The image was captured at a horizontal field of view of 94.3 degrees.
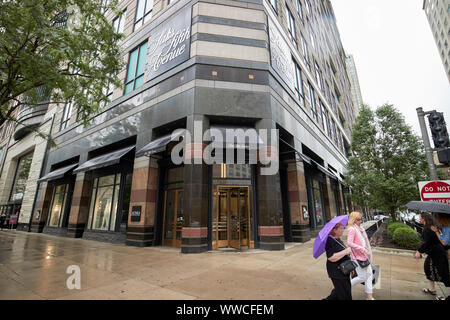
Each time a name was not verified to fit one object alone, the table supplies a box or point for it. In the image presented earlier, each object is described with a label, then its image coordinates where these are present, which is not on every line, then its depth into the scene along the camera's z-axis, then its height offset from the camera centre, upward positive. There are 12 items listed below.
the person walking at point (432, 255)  3.99 -0.78
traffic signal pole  5.79 +2.06
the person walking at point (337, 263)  3.06 -0.73
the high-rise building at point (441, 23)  53.71 +50.83
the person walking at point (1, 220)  23.38 -0.77
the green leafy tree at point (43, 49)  6.40 +5.44
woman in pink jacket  3.73 -0.75
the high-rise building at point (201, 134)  9.86 +4.66
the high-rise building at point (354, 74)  115.94 +77.14
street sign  5.18 +0.58
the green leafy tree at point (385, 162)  11.69 +3.15
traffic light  5.25 +2.14
